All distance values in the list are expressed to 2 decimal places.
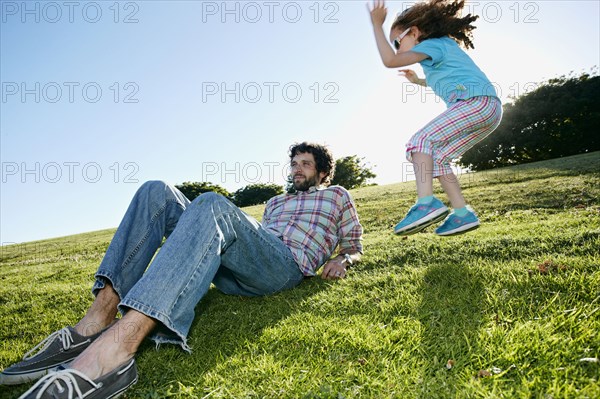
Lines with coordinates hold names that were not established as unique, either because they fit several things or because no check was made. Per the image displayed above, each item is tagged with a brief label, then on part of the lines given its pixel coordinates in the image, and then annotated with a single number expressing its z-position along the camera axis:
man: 1.96
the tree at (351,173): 53.34
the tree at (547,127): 29.95
